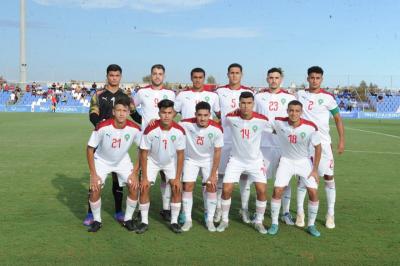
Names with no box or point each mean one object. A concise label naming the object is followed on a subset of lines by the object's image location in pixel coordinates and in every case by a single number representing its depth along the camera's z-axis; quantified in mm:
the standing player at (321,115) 5883
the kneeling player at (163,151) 5453
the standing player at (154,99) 6133
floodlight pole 40938
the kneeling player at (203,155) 5531
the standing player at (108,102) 5938
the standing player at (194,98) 6070
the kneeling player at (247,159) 5586
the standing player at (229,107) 6074
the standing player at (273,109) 6039
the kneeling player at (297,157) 5484
